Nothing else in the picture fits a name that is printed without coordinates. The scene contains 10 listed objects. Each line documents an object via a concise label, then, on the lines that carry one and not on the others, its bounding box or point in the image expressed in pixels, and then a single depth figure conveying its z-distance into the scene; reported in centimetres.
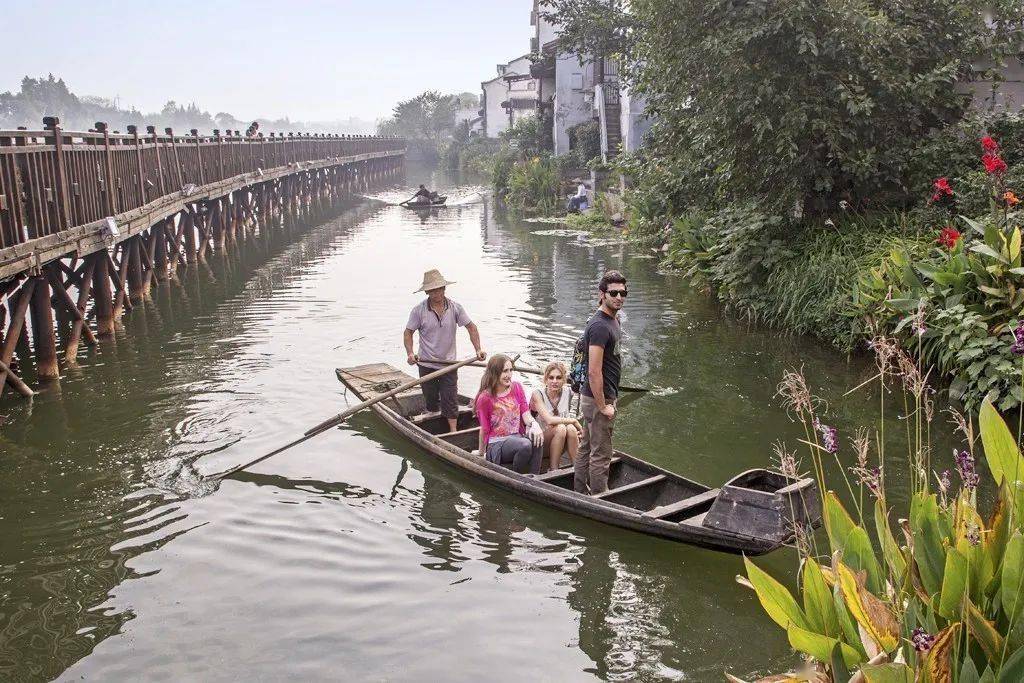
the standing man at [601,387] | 721
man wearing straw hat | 1003
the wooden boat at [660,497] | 655
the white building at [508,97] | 5862
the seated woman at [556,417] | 876
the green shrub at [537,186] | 3597
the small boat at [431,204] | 4106
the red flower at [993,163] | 1009
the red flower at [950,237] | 1086
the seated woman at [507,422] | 870
